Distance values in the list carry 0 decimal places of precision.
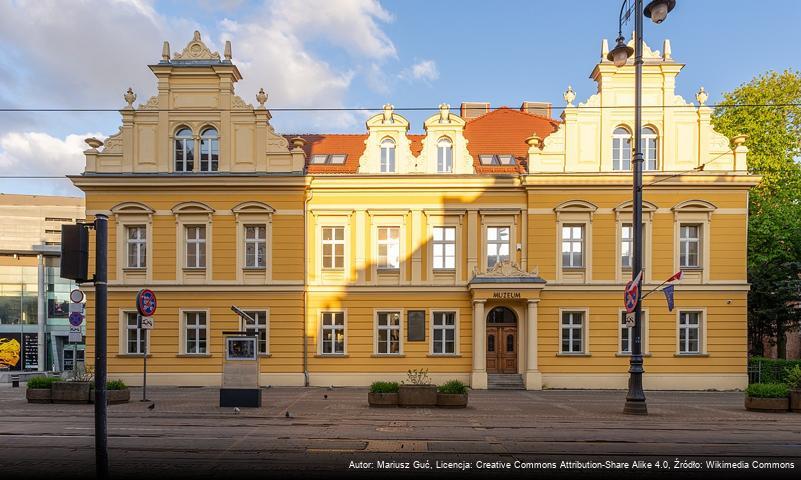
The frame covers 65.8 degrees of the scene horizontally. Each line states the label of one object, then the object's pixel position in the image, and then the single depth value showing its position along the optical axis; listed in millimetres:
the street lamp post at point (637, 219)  16766
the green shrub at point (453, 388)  18062
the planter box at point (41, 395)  18750
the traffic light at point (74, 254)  6715
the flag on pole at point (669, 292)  19975
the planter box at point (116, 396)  18344
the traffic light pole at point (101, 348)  6879
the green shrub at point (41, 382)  18938
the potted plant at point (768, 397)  17797
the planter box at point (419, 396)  18109
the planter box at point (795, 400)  17719
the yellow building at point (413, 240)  25922
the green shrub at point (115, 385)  18625
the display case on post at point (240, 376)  17734
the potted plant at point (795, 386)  17734
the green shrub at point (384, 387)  18266
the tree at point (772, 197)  29641
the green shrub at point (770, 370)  27034
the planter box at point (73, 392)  18562
